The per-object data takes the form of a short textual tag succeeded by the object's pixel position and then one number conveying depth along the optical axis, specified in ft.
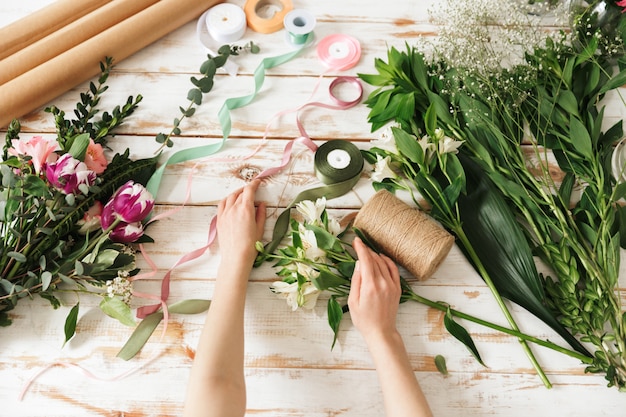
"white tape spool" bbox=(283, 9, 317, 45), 4.40
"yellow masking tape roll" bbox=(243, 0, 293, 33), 4.54
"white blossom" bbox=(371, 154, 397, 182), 3.81
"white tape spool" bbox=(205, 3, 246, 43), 4.46
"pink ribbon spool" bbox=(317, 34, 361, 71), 4.45
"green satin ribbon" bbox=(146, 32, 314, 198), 4.06
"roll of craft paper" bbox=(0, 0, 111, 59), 4.29
